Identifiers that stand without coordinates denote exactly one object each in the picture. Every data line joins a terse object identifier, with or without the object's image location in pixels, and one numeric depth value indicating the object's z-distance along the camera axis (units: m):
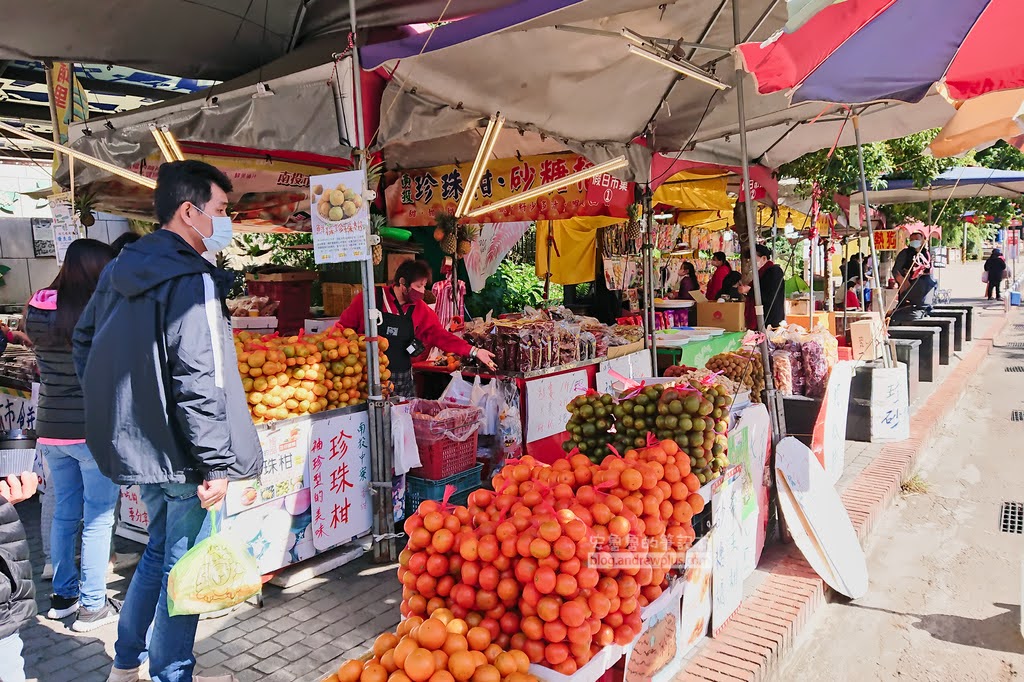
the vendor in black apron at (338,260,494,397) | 5.38
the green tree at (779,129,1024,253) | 9.72
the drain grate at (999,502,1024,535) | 5.25
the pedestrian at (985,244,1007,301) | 26.33
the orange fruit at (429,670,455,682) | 1.86
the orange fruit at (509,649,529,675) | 2.04
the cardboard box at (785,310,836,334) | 10.43
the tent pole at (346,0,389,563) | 4.52
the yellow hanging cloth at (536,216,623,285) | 10.35
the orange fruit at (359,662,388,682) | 1.91
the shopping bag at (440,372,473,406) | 5.62
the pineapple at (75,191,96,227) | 6.34
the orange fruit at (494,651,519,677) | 2.01
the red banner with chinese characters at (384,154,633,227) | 7.26
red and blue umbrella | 3.08
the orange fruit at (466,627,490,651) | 2.07
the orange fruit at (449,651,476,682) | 1.92
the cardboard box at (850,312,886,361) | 8.13
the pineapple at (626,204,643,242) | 7.46
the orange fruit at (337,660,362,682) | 1.95
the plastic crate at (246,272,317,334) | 9.41
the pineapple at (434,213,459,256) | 8.09
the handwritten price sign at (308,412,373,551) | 4.29
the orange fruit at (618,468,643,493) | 2.65
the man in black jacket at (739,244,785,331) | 9.23
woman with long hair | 3.62
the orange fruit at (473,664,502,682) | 1.94
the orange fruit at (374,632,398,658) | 2.08
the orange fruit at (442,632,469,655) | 1.98
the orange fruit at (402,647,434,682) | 1.86
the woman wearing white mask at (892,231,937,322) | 13.59
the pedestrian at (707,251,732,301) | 12.61
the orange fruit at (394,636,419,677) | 1.93
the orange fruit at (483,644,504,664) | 2.07
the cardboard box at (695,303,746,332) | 9.62
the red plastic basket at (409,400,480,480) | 4.74
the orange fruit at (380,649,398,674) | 1.97
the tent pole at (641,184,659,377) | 7.36
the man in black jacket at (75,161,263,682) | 2.58
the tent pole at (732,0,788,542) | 4.11
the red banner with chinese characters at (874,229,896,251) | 17.11
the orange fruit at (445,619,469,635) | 2.05
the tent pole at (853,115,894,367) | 5.35
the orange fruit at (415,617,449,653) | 1.97
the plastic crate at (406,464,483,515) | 4.77
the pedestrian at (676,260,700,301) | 14.01
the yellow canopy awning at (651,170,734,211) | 10.34
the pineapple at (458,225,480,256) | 8.54
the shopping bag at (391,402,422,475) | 4.59
